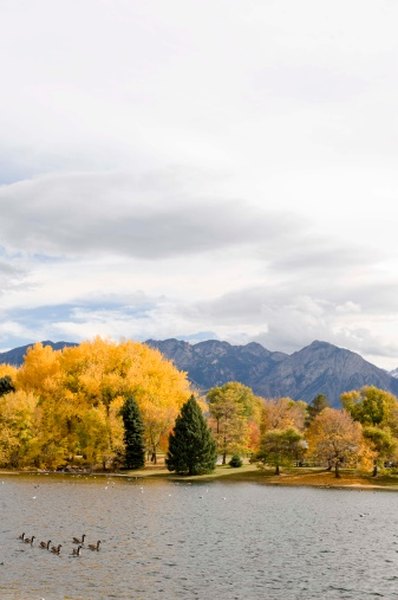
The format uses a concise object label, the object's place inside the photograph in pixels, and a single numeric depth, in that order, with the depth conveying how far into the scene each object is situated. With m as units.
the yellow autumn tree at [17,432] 112.69
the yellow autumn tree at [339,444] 107.50
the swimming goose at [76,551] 40.92
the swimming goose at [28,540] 43.16
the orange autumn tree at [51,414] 115.69
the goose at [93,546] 42.33
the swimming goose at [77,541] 43.05
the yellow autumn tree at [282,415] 152.88
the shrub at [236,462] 121.62
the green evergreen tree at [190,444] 109.19
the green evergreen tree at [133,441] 115.75
